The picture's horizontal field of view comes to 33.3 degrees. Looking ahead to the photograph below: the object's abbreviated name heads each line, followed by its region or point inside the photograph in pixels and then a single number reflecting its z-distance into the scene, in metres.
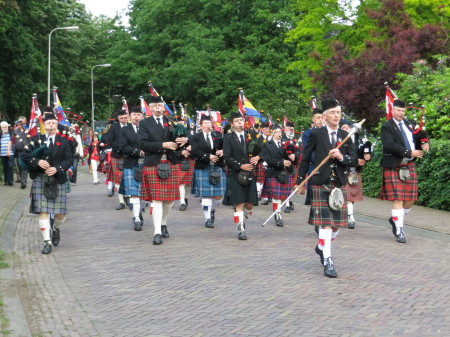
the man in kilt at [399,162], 9.91
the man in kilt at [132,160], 11.96
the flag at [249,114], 14.50
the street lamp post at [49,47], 36.22
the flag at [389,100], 11.87
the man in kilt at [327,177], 7.84
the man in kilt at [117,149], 13.57
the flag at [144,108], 14.15
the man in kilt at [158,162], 10.08
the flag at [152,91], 12.85
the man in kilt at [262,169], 15.05
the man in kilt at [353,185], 11.48
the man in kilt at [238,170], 10.62
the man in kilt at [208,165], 12.34
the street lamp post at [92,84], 57.13
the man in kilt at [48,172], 9.27
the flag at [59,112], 14.85
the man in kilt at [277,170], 12.28
